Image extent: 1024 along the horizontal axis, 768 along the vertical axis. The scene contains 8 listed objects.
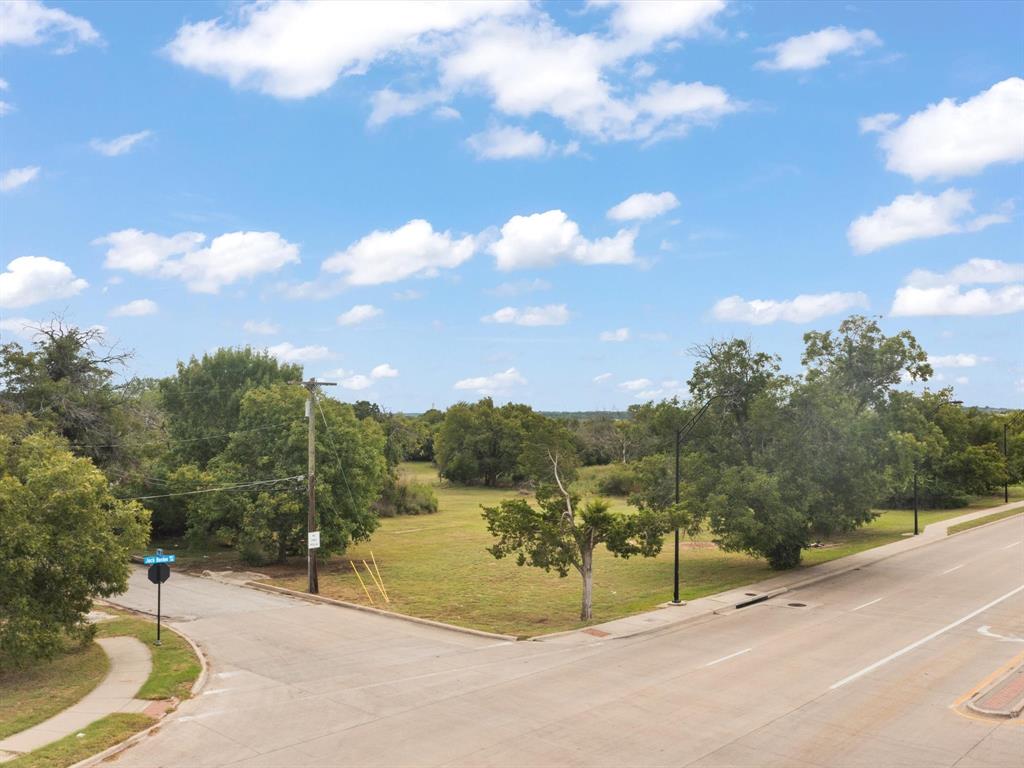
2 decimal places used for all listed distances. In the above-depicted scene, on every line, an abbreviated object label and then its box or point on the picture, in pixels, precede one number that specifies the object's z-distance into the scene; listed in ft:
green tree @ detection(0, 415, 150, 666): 55.88
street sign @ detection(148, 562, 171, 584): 69.15
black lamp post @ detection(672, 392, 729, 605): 85.10
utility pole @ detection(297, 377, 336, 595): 98.94
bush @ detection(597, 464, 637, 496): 266.71
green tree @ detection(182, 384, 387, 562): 117.29
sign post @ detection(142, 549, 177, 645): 69.26
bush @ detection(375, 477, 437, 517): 222.07
